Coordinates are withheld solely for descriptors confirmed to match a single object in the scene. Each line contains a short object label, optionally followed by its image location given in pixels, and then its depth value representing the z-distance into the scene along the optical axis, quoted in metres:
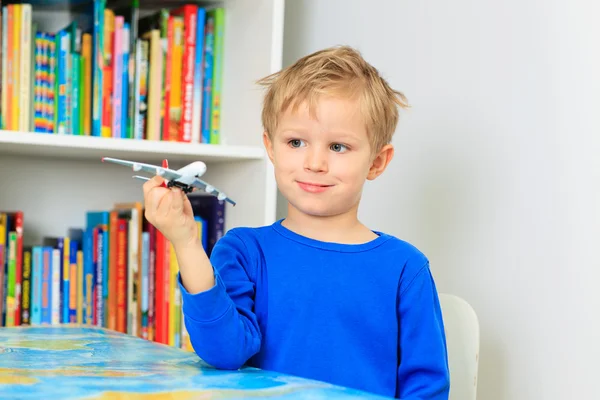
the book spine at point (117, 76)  1.62
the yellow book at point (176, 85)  1.66
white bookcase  1.52
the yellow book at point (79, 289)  1.64
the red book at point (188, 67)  1.67
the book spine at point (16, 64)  1.55
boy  0.91
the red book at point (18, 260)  1.60
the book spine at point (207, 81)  1.71
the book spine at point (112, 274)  1.66
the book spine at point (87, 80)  1.62
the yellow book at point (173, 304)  1.67
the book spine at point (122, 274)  1.66
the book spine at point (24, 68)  1.56
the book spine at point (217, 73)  1.72
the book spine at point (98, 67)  1.61
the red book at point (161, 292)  1.67
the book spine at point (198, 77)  1.68
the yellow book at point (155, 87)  1.65
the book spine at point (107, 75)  1.61
